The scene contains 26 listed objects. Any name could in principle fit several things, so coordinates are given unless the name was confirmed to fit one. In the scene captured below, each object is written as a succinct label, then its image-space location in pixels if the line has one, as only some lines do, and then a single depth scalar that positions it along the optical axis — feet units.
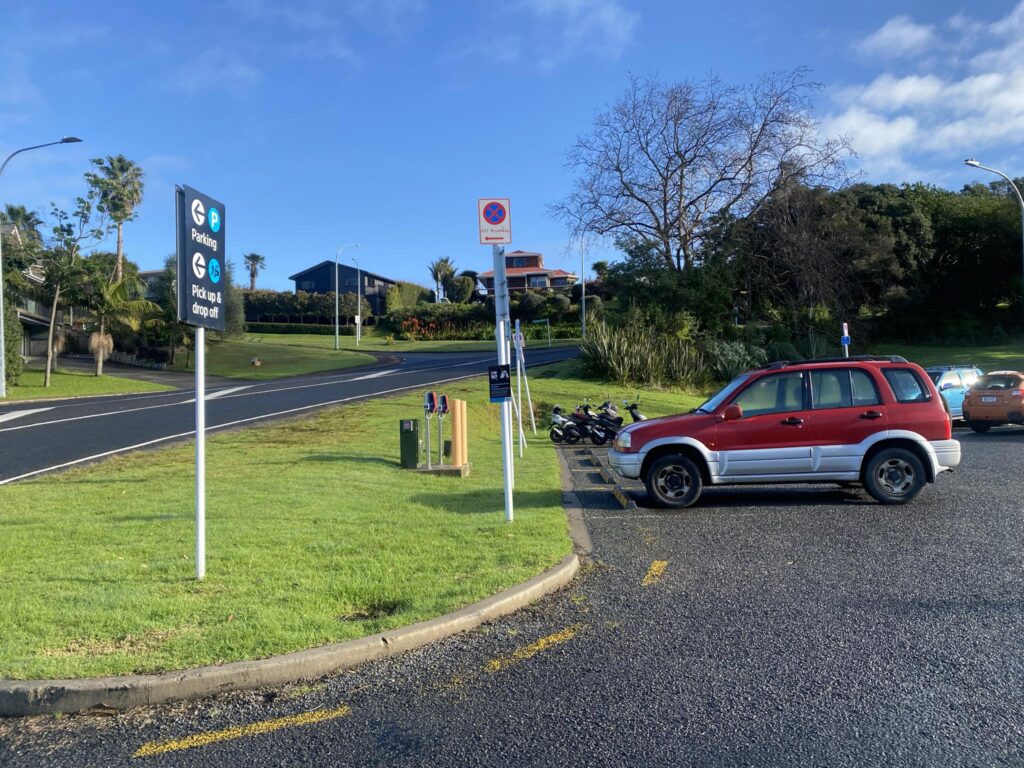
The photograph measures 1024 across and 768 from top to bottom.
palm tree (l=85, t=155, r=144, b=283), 153.28
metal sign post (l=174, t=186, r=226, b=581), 19.94
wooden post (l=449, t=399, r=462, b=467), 40.52
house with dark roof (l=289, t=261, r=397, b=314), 302.25
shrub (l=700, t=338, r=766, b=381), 102.68
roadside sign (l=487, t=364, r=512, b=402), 28.02
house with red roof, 293.84
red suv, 31.45
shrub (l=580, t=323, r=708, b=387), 93.50
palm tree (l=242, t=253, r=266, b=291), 329.93
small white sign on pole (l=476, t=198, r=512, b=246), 27.55
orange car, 59.00
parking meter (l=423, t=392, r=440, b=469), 41.75
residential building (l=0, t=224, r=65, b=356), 156.35
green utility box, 40.86
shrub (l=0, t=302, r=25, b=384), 106.01
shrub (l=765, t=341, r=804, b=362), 111.86
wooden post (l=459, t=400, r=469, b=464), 41.26
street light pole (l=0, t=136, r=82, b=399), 88.45
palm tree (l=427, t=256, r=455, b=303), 310.86
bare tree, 106.93
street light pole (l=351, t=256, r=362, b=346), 216.74
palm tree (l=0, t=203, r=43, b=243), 232.12
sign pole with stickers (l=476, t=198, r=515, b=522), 27.55
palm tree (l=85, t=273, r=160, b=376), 123.13
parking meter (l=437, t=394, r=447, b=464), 41.10
